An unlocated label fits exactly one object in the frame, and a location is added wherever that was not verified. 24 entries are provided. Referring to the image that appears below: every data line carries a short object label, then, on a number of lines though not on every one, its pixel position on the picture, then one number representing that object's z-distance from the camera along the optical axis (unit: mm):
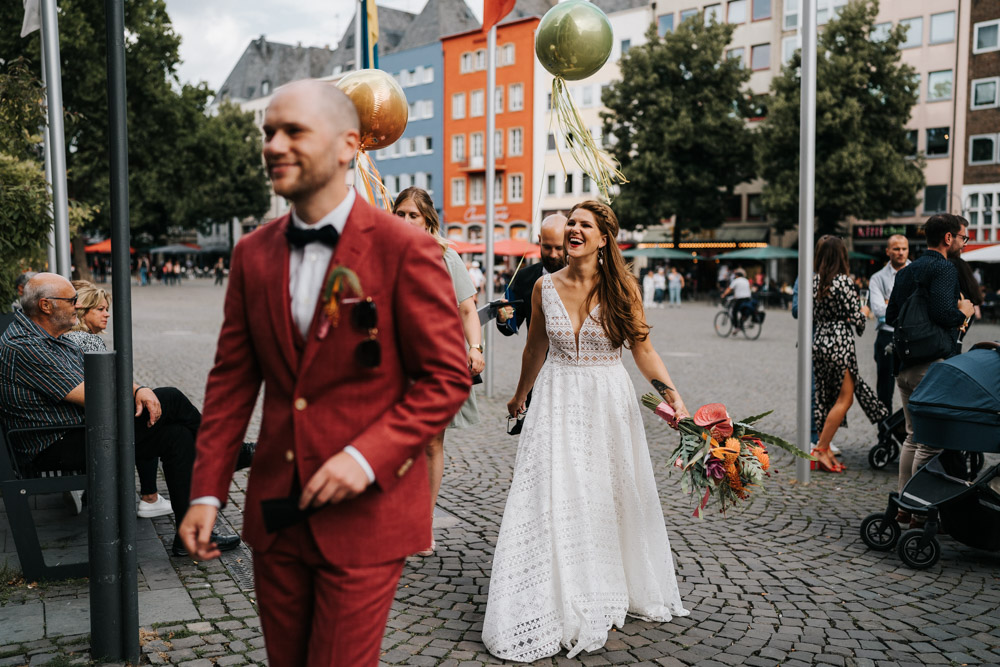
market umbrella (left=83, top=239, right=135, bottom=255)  60406
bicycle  21859
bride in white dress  3941
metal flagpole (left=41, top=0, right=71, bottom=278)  7816
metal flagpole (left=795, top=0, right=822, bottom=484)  6945
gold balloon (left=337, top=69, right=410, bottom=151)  4574
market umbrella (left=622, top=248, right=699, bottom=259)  45281
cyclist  21859
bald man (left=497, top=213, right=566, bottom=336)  5836
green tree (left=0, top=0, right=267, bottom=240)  32062
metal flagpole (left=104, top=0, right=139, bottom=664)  3580
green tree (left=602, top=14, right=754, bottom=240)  44469
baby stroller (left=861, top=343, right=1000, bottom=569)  5094
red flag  7043
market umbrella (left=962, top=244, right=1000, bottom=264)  27938
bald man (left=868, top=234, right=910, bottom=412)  8047
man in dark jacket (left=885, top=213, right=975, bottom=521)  6039
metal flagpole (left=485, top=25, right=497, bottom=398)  10734
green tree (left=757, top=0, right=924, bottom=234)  39250
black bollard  3621
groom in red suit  2016
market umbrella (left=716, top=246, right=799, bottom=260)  41875
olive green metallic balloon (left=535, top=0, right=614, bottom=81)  5059
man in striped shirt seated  4824
